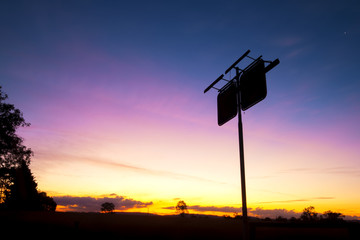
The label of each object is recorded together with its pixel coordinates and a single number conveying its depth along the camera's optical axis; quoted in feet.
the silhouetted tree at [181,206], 468.75
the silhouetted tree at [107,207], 517.14
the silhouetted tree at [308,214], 393.70
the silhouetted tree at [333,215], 357.73
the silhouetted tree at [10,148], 92.43
